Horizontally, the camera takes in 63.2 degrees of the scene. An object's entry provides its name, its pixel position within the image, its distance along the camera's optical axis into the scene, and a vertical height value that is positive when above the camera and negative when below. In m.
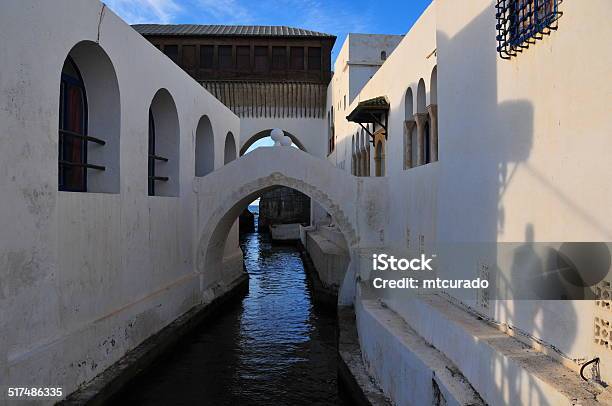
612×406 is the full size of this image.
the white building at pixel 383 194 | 3.53 +0.25
